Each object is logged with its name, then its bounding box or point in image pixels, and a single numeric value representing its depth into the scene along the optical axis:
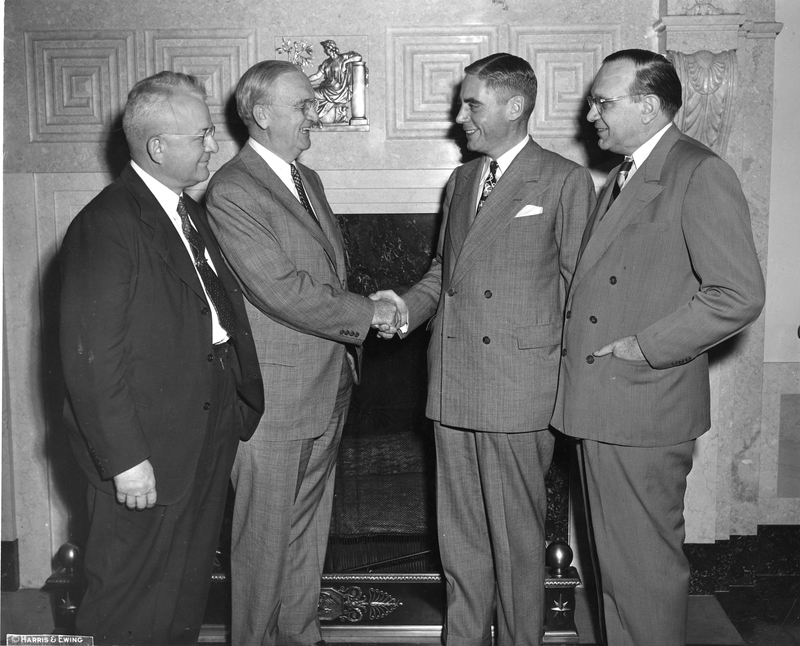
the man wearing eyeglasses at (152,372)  2.07
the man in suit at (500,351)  2.57
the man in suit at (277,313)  2.53
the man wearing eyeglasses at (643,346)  2.25
